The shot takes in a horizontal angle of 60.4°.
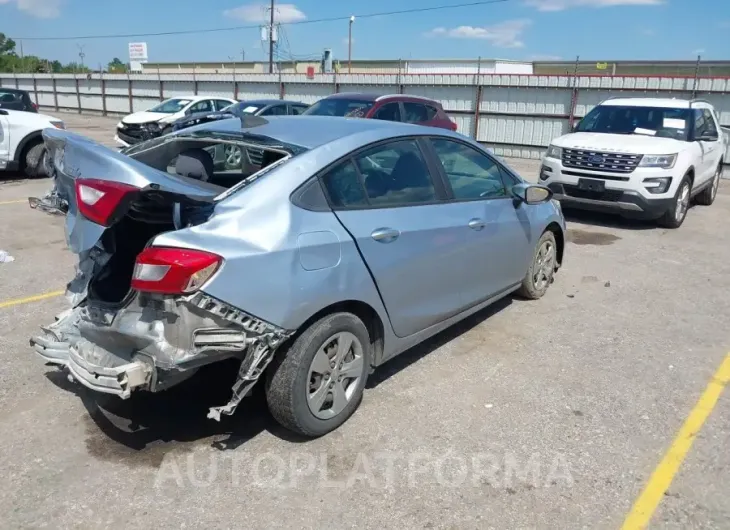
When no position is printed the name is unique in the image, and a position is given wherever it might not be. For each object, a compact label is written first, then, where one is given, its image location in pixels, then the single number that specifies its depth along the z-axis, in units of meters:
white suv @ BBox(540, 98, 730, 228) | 8.69
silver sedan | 2.90
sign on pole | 60.00
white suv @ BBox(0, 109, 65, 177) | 11.34
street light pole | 51.54
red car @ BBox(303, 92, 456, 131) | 11.90
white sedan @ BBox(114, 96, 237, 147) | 17.53
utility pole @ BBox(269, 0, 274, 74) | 44.11
